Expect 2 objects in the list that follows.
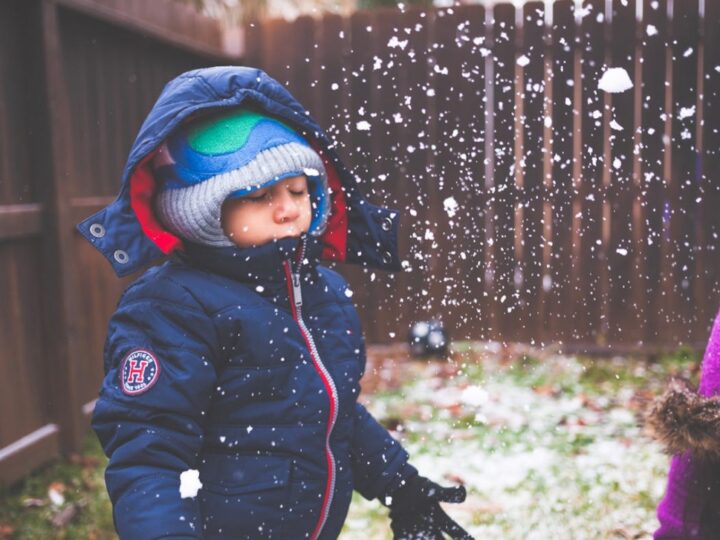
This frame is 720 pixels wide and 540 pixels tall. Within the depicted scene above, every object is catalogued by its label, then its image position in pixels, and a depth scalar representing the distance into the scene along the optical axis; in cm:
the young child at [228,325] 140
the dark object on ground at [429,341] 510
